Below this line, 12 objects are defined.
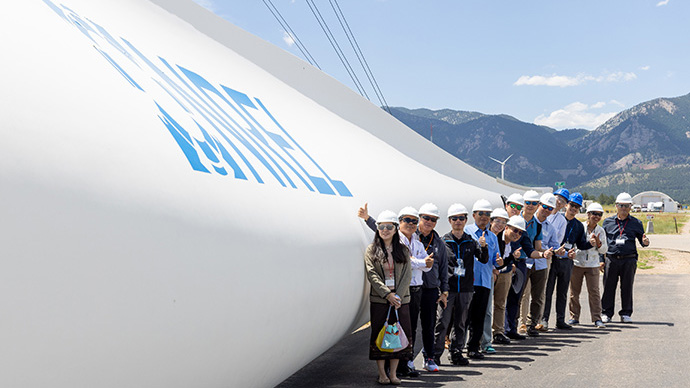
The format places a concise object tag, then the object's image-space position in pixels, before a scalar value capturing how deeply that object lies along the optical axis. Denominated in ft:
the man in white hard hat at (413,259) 21.36
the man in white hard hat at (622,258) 32.99
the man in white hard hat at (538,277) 29.37
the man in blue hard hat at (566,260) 30.91
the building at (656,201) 429.91
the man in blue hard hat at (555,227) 29.89
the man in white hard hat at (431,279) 22.08
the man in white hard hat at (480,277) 24.71
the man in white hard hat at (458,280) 23.38
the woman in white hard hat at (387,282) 19.63
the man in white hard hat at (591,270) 32.09
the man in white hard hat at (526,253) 27.94
